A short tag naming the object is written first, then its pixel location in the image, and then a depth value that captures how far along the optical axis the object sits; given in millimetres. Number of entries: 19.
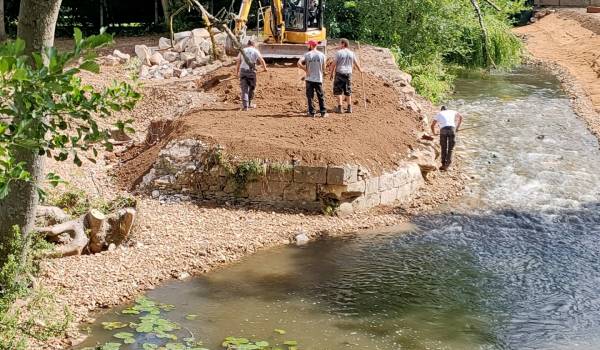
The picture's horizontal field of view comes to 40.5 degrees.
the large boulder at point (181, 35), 24311
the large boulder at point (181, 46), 23328
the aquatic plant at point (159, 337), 8930
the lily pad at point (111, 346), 8781
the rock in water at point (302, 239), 12508
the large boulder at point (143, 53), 22266
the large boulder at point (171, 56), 22697
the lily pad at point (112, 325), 9367
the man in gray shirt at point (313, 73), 15383
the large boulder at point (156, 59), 22375
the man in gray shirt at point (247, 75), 15820
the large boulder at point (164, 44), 24234
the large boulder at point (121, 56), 22719
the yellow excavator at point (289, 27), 19609
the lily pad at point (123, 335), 9102
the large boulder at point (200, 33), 24047
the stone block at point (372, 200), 13984
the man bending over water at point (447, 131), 16375
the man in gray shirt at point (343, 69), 15961
